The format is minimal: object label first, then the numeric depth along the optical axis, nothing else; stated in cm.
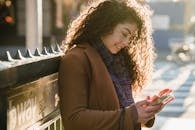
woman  234
